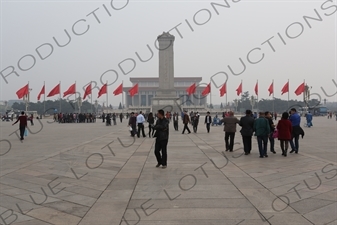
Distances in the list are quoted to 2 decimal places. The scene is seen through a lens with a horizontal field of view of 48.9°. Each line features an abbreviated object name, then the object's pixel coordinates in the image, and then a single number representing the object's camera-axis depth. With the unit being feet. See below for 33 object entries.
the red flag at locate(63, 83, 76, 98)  141.28
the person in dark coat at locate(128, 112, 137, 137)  63.28
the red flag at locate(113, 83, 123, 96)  154.81
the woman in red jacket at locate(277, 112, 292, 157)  36.45
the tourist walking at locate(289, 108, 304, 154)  38.52
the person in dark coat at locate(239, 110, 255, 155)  37.52
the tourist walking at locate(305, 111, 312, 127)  90.58
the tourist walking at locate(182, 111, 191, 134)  72.51
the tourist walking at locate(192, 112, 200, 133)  76.59
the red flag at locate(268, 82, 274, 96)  158.51
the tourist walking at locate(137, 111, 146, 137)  64.08
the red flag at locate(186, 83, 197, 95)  151.74
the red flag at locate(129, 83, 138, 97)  162.50
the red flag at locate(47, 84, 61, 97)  138.16
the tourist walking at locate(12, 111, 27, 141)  57.06
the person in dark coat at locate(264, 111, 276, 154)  38.10
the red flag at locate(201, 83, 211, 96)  152.67
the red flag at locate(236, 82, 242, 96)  163.53
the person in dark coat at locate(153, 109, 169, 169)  29.27
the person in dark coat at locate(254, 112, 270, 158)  36.24
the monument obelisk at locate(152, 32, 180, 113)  249.96
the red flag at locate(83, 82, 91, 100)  144.08
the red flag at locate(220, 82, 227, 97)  157.04
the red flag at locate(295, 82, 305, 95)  129.21
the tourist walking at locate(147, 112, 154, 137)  61.98
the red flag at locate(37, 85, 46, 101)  154.90
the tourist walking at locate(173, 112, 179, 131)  85.35
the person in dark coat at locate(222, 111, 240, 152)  40.11
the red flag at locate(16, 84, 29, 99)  124.98
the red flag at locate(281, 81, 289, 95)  144.38
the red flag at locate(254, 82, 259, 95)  165.68
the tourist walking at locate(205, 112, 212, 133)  75.72
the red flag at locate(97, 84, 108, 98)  148.97
